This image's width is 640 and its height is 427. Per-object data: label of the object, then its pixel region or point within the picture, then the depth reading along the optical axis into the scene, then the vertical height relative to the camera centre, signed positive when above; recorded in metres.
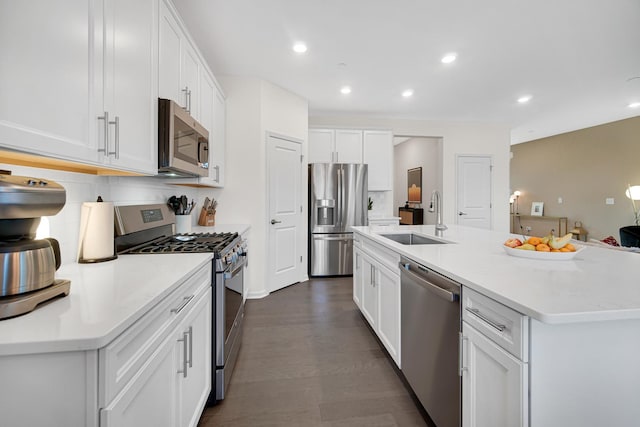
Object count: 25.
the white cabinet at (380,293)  1.92 -0.61
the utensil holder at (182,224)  2.57 -0.09
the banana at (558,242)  1.50 -0.14
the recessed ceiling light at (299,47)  2.88 +1.67
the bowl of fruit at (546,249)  1.46 -0.17
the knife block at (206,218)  3.20 -0.05
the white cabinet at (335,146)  4.88 +1.15
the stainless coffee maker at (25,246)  0.75 -0.09
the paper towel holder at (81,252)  1.41 -0.20
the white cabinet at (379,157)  5.05 +0.99
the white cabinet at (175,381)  0.81 -0.58
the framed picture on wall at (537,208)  7.44 +0.19
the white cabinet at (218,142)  2.97 +0.77
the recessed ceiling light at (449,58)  3.14 +1.71
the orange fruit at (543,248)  1.51 -0.17
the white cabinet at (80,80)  0.82 +0.47
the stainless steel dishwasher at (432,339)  1.28 -0.63
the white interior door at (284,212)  3.74 +0.03
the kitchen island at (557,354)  0.89 -0.44
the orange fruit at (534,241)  1.60 -0.14
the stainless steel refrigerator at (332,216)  4.52 -0.03
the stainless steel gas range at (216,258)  1.68 -0.28
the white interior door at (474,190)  5.70 +0.48
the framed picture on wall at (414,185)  6.57 +0.69
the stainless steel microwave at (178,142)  1.70 +0.46
